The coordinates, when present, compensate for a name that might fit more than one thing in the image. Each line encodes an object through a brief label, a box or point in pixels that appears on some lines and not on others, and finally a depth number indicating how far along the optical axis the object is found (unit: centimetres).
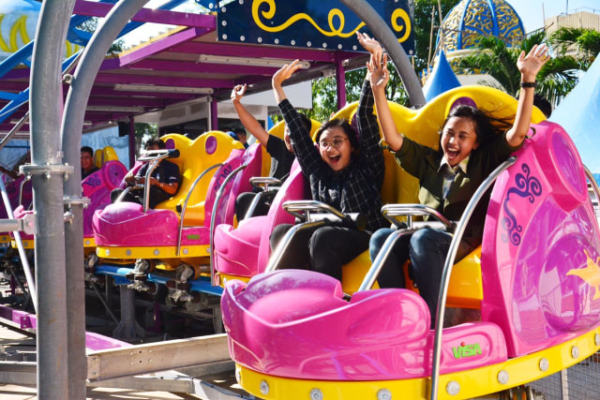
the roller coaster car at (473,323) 177
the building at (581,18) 3684
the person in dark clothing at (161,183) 562
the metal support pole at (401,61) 347
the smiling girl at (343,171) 267
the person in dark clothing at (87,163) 708
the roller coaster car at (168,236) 480
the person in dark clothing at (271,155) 409
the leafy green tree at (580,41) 1357
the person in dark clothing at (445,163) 217
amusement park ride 178
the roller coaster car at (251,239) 296
